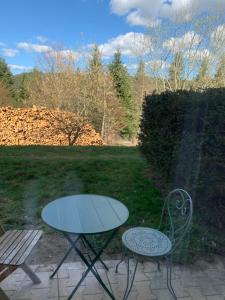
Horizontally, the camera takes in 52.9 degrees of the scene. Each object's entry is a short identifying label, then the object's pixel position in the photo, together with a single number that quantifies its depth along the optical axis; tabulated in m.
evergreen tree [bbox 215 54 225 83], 10.20
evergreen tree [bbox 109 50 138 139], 16.08
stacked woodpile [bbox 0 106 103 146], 9.13
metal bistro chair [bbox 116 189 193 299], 1.55
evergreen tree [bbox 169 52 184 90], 10.68
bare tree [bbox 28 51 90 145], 9.38
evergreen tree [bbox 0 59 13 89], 18.14
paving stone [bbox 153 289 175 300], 1.69
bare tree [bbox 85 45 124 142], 10.44
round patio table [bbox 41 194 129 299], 1.49
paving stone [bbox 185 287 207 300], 1.70
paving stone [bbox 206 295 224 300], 1.70
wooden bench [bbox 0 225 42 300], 1.41
